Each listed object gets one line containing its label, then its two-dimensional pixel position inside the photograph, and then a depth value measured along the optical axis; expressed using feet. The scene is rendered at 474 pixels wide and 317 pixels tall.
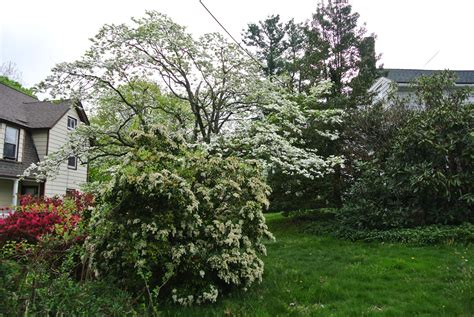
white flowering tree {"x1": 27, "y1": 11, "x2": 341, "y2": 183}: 25.07
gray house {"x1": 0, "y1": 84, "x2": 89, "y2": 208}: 48.83
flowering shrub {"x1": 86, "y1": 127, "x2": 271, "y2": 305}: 13.48
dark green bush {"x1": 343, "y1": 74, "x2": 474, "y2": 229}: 26.78
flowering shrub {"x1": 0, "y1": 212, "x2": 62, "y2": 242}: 18.80
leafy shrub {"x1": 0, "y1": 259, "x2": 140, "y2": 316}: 7.84
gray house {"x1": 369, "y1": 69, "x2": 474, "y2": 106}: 64.03
